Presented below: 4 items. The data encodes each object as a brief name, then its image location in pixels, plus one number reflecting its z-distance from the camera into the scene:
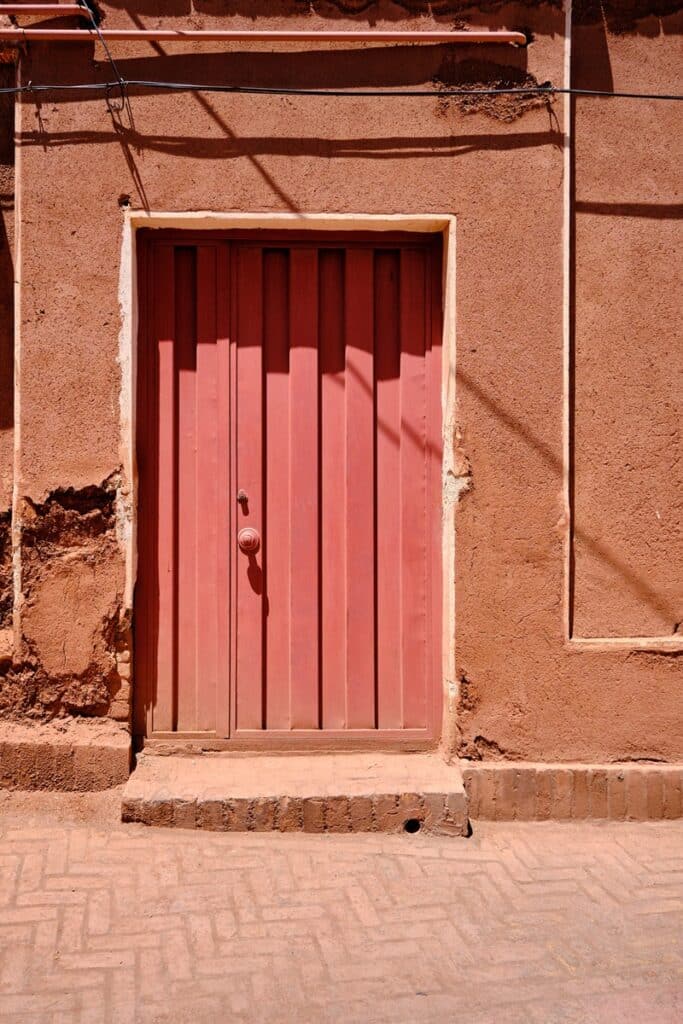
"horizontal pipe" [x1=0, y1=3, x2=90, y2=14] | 4.01
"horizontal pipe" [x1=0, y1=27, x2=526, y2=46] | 4.08
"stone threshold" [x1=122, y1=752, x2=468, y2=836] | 3.97
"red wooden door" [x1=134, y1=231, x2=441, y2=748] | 4.39
